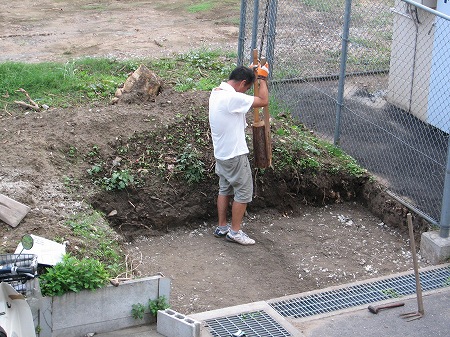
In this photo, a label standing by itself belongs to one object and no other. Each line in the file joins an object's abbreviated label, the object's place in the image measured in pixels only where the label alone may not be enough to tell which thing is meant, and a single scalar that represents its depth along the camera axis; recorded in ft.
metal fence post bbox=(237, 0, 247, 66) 38.78
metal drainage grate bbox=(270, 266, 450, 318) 23.25
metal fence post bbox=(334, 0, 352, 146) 30.96
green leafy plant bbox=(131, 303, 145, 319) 21.59
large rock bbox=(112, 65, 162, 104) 34.65
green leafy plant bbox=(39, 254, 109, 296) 20.48
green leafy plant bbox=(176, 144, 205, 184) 29.27
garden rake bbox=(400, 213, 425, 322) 22.31
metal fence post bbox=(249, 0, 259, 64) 37.04
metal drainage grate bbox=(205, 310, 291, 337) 21.57
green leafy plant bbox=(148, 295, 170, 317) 21.80
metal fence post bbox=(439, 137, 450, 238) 25.14
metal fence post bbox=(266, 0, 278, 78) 36.65
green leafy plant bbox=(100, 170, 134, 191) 28.14
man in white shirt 26.12
